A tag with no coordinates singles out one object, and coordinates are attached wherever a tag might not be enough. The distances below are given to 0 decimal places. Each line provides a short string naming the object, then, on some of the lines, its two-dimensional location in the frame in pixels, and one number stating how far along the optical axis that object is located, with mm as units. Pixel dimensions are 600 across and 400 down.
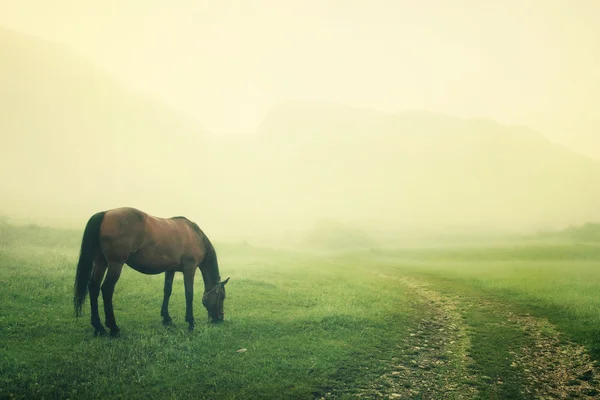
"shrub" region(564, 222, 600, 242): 55912
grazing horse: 10859
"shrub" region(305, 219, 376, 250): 73800
